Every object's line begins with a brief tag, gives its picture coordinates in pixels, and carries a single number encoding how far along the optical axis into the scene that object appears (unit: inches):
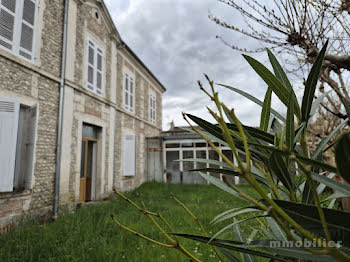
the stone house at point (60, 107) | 156.0
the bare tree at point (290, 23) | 63.4
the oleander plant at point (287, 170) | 14.0
